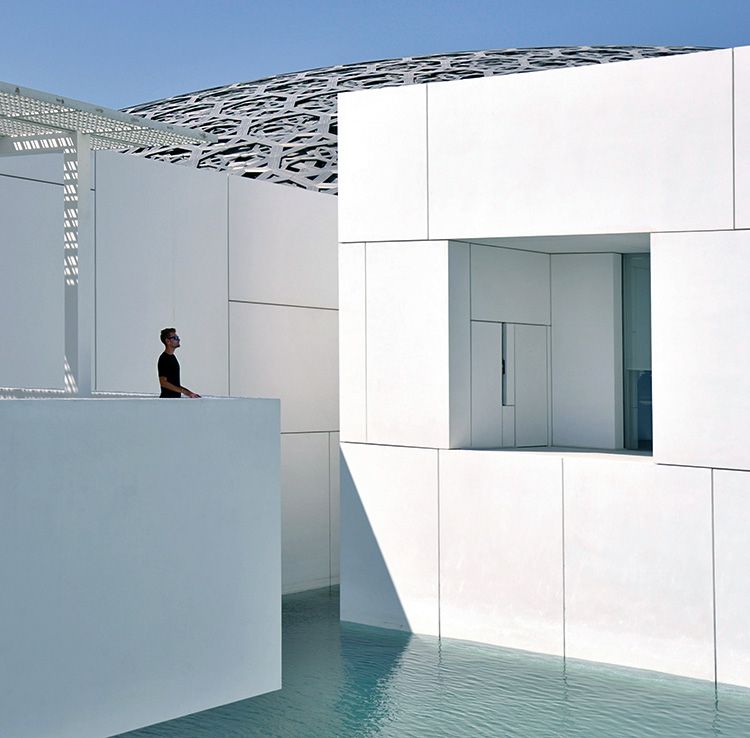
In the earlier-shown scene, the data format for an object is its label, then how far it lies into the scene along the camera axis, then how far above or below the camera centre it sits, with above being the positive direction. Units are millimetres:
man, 11091 +119
